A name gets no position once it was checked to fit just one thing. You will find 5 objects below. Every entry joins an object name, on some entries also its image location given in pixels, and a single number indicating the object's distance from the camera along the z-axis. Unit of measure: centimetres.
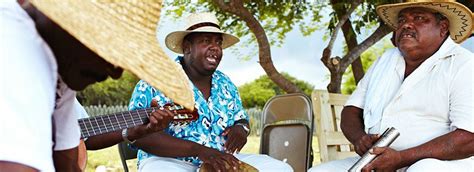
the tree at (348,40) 595
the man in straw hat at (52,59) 116
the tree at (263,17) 592
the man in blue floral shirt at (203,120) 378
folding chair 469
